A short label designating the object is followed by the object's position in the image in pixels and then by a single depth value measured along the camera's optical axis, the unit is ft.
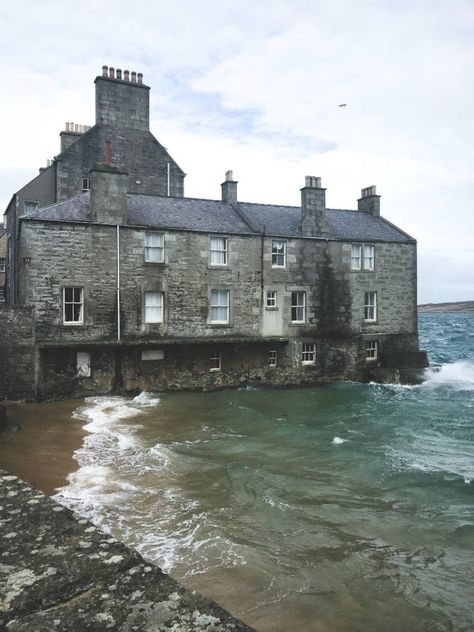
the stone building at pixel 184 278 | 74.54
